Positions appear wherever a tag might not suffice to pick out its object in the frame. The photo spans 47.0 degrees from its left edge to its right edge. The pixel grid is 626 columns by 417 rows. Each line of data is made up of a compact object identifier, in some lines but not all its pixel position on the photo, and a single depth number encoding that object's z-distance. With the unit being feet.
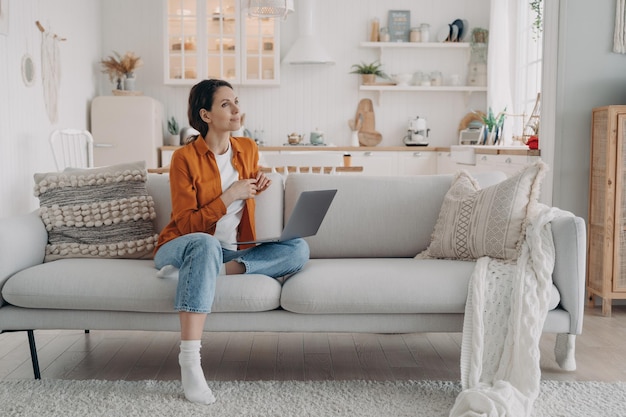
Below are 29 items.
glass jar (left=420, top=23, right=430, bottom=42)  23.89
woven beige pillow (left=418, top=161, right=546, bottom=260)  9.04
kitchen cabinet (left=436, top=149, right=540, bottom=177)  14.97
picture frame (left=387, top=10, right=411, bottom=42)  24.09
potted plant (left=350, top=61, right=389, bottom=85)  23.91
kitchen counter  22.61
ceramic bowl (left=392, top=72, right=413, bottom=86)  23.94
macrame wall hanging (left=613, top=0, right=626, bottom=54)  13.12
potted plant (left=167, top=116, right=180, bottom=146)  23.09
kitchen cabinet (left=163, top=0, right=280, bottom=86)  23.04
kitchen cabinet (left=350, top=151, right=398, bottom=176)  23.12
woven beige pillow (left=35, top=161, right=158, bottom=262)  9.86
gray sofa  8.35
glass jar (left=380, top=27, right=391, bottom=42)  23.93
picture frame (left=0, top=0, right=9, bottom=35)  14.98
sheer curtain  21.47
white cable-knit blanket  7.87
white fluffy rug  7.68
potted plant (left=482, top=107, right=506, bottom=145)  20.46
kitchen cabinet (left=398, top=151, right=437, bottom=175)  23.24
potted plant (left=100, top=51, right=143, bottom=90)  22.29
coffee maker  23.59
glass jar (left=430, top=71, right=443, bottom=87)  24.03
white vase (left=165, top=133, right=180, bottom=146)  23.08
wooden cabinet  12.48
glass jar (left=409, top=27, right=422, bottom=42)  23.86
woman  7.93
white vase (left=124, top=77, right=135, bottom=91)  22.43
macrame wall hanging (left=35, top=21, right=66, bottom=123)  17.79
